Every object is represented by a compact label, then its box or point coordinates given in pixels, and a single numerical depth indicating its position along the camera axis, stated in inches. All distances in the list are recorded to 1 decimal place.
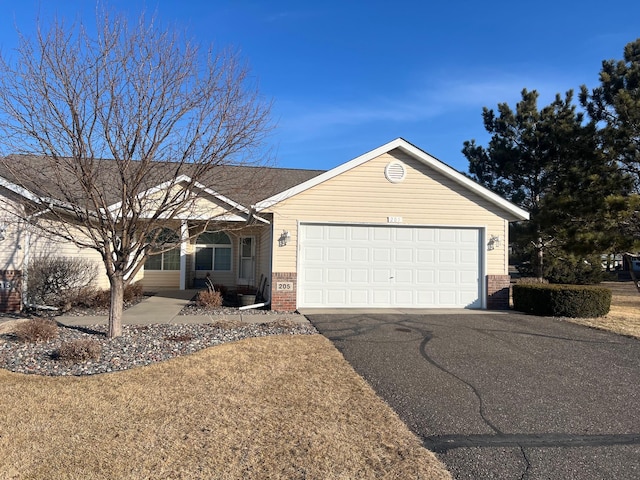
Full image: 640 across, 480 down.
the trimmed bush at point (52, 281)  459.8
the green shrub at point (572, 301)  463.8
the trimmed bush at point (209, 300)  510.9
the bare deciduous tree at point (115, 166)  281.3
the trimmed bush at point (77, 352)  258.4
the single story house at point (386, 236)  501.0
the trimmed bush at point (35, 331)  303.0
